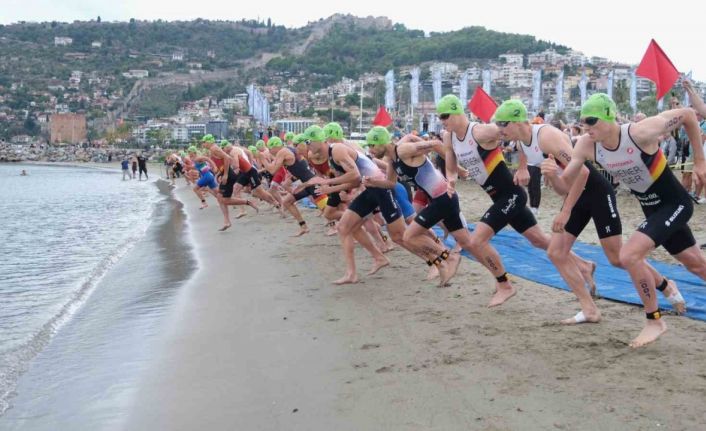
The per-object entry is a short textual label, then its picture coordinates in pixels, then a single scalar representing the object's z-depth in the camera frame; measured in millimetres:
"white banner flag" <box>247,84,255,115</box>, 69356
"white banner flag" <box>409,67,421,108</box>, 54606
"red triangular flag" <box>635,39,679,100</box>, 10648
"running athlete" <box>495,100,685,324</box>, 5996
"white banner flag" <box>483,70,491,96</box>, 51750
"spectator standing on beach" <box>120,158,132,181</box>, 58141
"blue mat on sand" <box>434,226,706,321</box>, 6816
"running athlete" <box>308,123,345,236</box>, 10039
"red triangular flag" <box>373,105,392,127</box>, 20516
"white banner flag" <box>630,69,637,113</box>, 44425
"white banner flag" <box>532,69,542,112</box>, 54250
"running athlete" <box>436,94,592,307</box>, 7027
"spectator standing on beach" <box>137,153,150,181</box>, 54350
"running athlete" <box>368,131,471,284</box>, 7707
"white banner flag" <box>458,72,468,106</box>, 52250
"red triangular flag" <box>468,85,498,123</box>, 17342
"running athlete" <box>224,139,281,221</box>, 15807
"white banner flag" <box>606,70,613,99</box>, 48834
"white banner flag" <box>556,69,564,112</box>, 51969
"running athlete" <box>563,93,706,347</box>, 5402
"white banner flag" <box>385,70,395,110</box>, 54175
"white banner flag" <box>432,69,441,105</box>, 51500
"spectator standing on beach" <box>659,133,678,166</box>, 15469
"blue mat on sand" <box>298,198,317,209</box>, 19820
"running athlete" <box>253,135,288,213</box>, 17172
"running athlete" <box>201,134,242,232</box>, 15078
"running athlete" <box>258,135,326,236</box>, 13148
